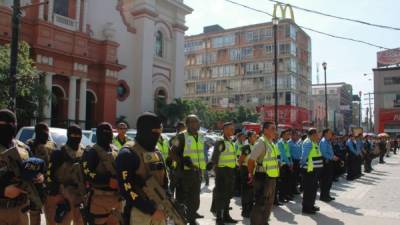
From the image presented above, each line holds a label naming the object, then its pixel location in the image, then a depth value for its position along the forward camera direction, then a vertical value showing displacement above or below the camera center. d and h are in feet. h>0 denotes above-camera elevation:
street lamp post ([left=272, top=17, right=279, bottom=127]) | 61.04 +16.57
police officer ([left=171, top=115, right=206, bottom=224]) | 23.29 -1.99
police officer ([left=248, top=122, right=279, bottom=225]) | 23.08 -2.46
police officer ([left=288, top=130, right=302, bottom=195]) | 39.86 -2.56
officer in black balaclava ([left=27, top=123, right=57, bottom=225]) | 19.17 -0.84
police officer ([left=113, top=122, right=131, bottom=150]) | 28.30 -0.46
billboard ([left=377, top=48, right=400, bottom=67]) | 224.33 +41.26
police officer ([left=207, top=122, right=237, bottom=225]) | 26.66 -2.47
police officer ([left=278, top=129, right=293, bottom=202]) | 36.14 -3.59
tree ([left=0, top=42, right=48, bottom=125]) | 44.42 +4.76
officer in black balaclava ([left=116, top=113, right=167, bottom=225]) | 12.01 -1.23
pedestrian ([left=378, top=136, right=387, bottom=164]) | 86.99 -3.38
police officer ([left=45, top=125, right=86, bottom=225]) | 17.24 -2.33
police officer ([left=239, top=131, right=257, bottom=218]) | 29.32 -3.74
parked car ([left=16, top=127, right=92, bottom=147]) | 35.17 -0.71
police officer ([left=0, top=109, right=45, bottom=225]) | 12.18 -1.51
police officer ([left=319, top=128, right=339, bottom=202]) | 36.50 -3.05
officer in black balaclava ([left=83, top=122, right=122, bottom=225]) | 15.85 -2.25
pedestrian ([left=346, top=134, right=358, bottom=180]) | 55.72 -3.72
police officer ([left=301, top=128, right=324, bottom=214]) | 30.86 -2.87
